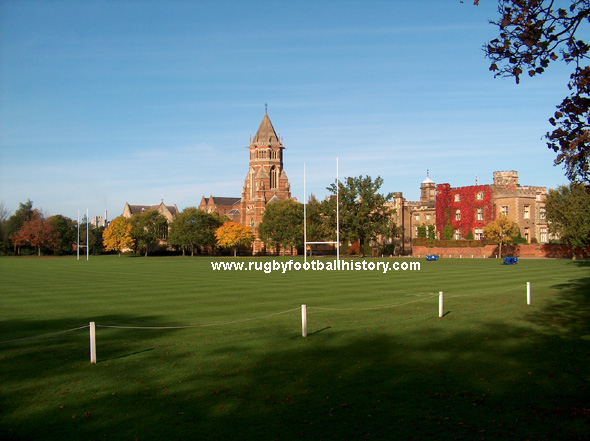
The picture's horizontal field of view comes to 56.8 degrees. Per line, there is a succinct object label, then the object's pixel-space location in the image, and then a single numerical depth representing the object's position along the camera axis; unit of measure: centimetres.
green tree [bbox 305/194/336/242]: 7690
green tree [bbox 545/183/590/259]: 5675
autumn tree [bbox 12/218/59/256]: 10681
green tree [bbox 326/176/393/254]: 7412
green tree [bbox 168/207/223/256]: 10494
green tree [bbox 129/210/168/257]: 11056
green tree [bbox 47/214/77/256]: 11075
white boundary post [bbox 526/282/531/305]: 2223
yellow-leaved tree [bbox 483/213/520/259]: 6850
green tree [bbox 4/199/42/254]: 11149
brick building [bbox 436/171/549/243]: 7675
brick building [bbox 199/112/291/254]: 13412
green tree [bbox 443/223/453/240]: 8269
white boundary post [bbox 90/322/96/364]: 1221
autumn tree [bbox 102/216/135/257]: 10675
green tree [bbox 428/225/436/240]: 8562
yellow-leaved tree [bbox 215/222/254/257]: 10281
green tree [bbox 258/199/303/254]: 9569
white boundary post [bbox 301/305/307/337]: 1507
